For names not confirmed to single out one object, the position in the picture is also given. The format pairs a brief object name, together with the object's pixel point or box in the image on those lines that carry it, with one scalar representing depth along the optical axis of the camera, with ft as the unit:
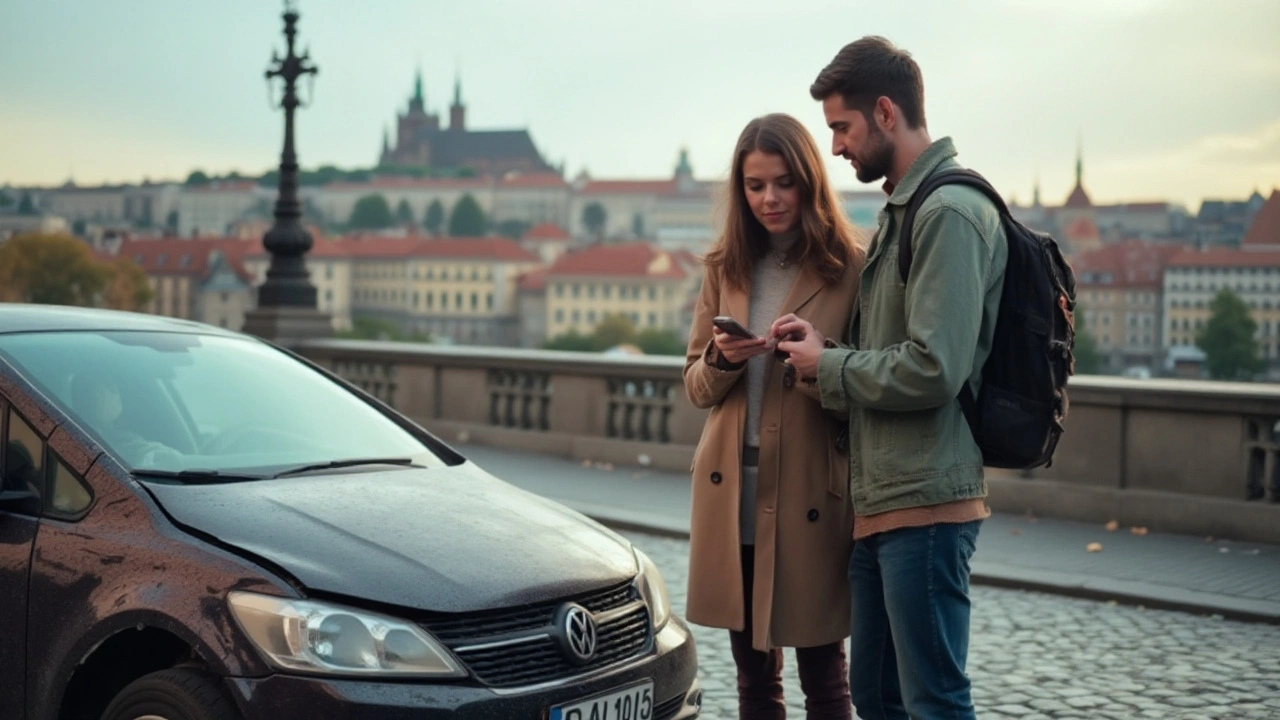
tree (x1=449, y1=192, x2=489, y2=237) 646.74
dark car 10.71
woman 11.77
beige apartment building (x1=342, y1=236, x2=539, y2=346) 571.28
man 9.91
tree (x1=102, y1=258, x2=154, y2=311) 216.13
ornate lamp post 60.18
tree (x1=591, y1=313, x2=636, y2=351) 466.70
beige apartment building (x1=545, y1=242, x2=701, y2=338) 534.78
